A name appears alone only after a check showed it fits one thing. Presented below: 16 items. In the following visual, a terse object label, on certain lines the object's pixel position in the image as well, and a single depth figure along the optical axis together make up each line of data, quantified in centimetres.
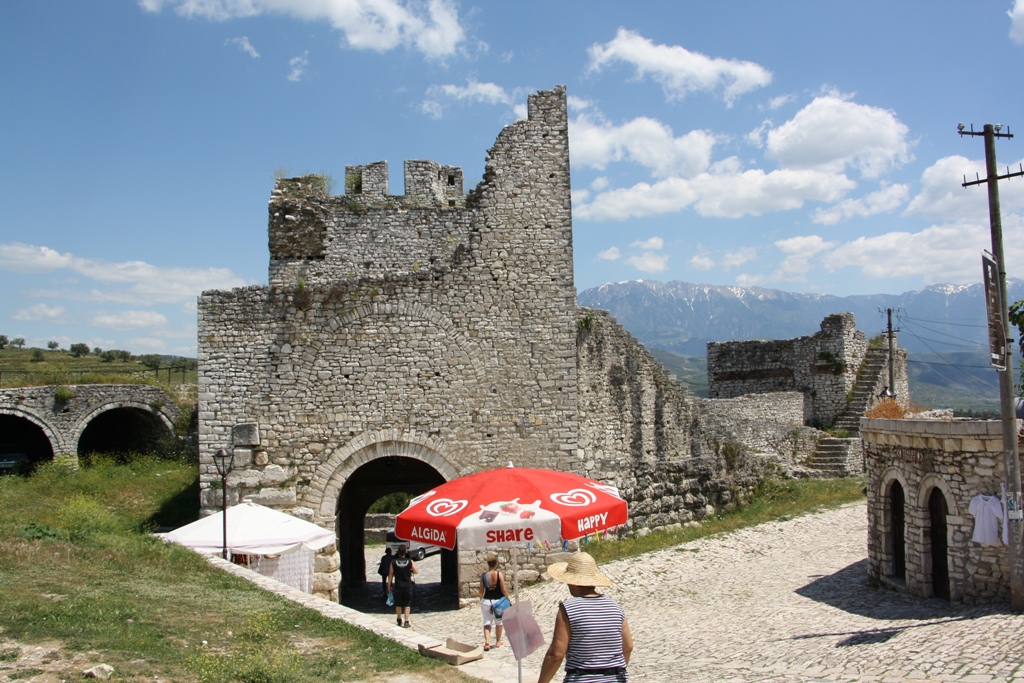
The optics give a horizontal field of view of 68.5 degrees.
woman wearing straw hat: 551
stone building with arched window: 1130
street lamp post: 1412
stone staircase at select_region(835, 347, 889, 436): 2955
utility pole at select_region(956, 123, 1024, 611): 1060
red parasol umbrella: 854
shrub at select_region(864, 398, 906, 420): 1952
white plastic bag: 755
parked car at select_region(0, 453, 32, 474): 2360
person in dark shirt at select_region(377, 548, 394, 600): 1488
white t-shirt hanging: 1105
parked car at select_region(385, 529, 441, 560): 2509
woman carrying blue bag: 1155
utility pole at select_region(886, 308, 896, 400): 3006
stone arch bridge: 2502
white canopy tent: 1304
